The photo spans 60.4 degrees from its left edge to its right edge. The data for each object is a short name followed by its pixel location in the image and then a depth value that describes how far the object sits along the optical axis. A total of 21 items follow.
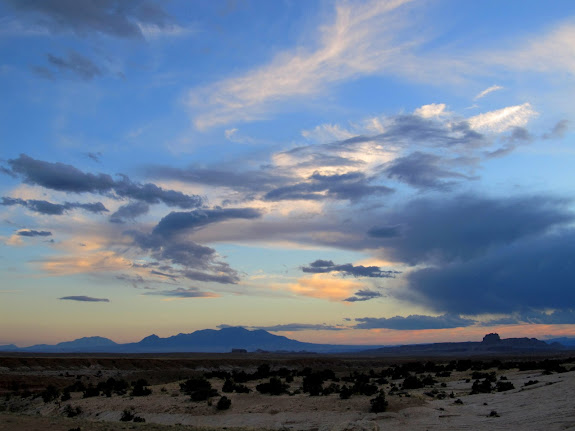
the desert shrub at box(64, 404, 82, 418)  32.75
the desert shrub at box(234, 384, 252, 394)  34.59
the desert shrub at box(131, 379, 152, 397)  35.84
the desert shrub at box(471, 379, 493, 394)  32.50
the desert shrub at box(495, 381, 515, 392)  32.06
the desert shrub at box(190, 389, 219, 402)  32.47
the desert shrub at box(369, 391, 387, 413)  26.31
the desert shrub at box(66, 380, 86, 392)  42.08
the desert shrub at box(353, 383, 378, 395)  31.08
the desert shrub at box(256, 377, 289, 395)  33.47
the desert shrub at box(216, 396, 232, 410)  30.17
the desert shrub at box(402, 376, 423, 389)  36.16
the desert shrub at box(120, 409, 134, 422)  29.61
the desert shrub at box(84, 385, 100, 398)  37.50
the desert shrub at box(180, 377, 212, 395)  35.49
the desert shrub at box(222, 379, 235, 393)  35.28
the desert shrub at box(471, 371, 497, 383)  38.14
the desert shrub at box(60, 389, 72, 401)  36.95
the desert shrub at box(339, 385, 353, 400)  29.98
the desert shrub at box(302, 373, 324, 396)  32.47
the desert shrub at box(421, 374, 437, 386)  38.91
